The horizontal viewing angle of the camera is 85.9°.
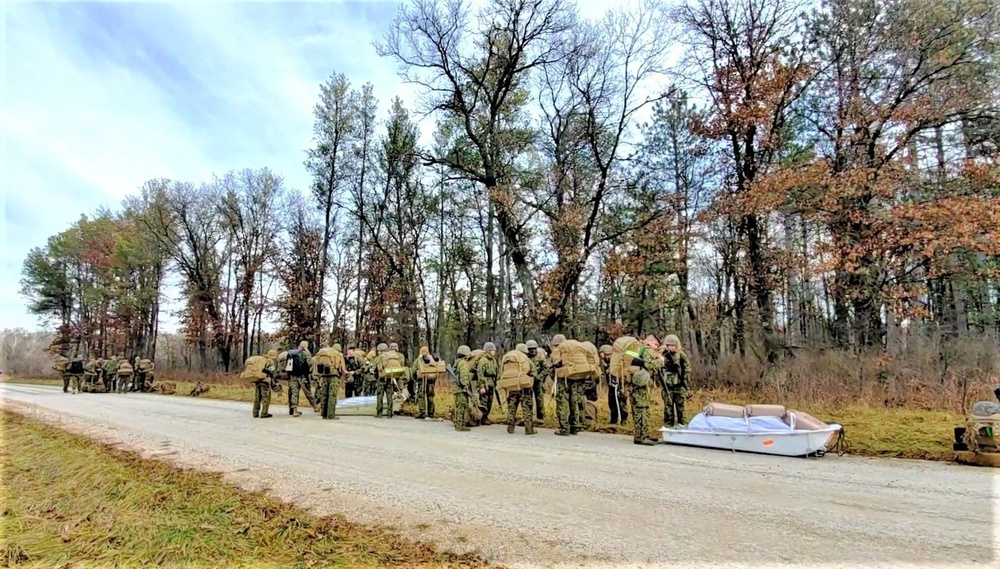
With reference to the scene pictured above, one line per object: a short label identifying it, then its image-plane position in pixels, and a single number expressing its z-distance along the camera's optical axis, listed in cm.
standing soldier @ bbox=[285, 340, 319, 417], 1443
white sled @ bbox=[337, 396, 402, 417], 1504
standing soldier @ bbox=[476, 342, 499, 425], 1253
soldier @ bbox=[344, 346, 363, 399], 1752
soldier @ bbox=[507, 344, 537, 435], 1108
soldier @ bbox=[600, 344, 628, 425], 1214
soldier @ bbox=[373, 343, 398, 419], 1473
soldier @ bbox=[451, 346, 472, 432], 1188
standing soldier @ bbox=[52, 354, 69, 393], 2831
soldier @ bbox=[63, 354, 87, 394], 2808
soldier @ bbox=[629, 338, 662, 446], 940
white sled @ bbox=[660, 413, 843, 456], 791
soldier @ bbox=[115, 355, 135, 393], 2719
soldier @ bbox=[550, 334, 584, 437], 1102
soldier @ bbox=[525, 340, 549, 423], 1305
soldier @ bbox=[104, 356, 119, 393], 2714
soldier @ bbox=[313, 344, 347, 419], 1381
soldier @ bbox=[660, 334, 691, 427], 1124
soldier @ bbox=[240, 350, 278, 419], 1360
